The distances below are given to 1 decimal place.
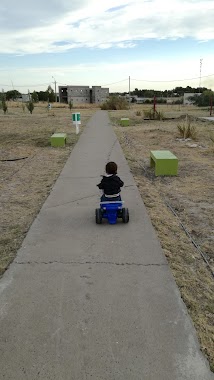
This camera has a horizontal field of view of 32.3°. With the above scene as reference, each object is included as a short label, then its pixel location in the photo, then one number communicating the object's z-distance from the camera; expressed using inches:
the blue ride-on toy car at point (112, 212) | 205.5
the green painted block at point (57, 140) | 536.4
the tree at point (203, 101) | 1983.3
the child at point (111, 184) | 203.2
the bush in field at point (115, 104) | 1877.5
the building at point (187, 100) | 2723.9
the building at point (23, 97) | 4315.9
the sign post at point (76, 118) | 656.3
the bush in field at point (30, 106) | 1449.4
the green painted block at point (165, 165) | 339.0
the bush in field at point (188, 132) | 604.1
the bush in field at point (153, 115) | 1078.6
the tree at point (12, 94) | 4022.6
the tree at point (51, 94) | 3007.1
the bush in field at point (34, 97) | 2535.4
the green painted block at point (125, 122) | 900.2
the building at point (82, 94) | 4197.8
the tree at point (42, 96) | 3667.6
